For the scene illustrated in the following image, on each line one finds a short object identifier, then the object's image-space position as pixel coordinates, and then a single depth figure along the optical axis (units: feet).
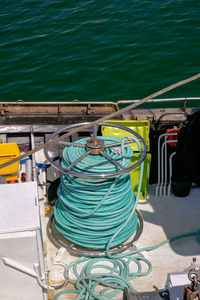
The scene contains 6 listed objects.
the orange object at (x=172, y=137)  20.34
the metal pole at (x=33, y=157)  19.47
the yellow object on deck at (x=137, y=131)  19.90
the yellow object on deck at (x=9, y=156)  19.03
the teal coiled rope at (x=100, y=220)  16.12
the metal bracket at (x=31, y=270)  11.98
